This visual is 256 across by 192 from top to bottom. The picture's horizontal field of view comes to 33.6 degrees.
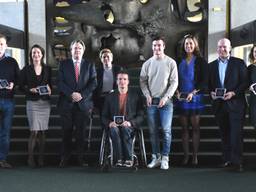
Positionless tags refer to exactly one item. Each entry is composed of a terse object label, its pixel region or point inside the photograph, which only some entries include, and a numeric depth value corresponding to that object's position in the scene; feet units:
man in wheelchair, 15.98
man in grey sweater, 16.61
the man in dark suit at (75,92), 16.69
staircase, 18.13
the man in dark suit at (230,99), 16.17
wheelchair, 15.93
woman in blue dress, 16.98
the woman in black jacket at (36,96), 16.92
